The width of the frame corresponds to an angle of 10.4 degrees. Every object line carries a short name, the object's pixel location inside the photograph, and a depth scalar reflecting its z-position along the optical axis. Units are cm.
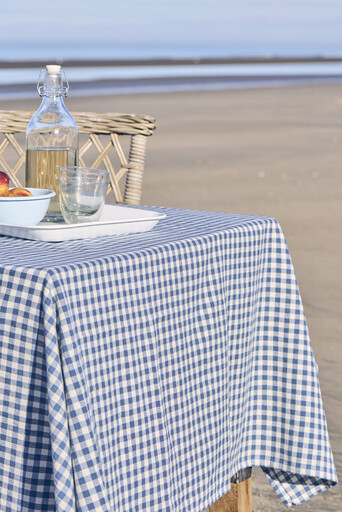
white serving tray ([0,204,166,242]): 333
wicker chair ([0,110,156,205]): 434
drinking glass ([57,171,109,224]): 339
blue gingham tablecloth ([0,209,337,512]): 311
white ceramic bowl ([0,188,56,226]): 336
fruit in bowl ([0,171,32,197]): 344
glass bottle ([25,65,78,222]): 353
